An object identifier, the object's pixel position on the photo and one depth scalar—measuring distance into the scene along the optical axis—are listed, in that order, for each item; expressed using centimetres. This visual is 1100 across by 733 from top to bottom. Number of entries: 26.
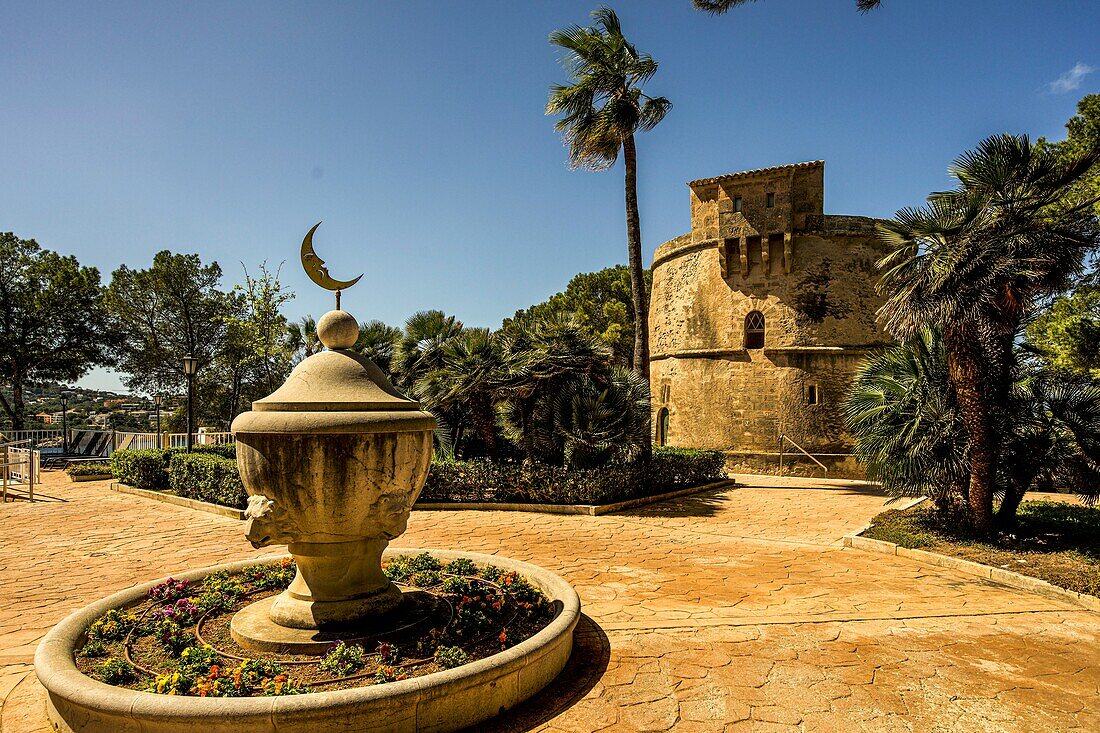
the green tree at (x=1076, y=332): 1683
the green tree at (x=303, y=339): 1843
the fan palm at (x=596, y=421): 1262
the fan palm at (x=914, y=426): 939
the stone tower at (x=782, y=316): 1977
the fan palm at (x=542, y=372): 1289
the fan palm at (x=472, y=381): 1306
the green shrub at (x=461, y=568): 614
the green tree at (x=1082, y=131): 1755
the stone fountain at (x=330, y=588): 325
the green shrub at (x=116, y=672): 363
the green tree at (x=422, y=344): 1548
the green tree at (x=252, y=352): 2194
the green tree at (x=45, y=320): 2864
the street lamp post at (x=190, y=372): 1705
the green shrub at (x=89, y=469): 1864
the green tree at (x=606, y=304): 3272
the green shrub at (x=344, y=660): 382
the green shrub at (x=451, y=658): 390
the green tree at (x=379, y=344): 1662
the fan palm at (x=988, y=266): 816
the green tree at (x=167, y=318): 3209
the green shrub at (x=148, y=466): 1505
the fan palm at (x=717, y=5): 982
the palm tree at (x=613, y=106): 1642
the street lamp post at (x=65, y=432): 2541
